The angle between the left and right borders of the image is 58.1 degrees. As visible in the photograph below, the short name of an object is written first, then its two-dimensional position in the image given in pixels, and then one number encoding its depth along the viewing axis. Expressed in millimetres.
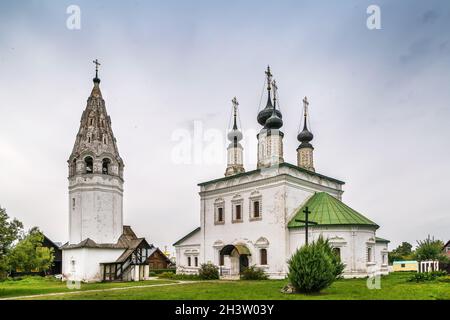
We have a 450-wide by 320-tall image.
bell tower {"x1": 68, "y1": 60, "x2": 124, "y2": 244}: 27547
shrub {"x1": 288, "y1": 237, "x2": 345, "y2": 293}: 14548
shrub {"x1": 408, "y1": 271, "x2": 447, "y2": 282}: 19894
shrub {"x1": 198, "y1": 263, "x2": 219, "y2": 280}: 28422
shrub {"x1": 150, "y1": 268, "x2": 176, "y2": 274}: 38094
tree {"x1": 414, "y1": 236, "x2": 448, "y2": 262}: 28578
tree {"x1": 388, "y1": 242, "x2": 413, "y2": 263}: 48000
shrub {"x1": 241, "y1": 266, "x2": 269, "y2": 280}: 26375
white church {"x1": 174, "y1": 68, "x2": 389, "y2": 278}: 25562
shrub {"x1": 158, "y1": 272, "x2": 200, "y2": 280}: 29306
